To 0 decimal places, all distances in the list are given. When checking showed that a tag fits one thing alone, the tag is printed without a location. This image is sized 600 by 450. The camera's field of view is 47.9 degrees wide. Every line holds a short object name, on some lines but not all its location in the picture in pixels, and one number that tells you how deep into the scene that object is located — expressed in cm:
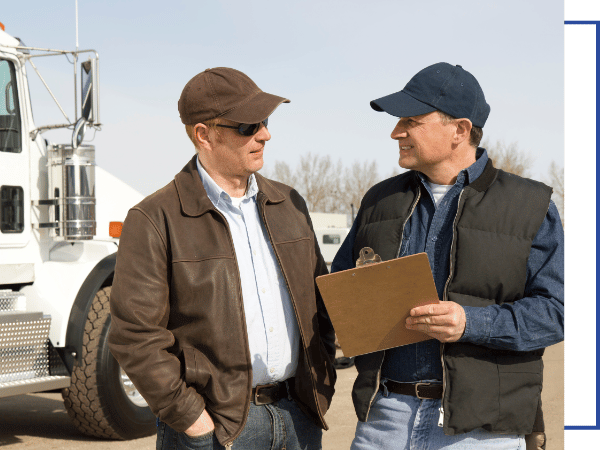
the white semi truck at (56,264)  491
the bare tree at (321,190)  5047
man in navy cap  208
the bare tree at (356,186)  5103
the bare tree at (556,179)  3477
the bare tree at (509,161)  3909
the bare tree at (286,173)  4966
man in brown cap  219
